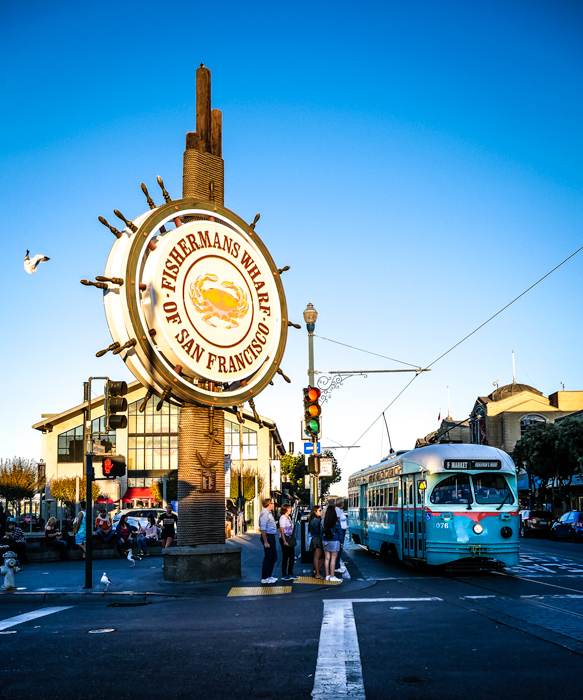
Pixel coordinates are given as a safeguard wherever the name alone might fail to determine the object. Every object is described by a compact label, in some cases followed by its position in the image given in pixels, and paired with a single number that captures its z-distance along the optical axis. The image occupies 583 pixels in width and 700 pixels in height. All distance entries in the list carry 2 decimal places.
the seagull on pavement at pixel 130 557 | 20.53
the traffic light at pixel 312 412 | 18.18
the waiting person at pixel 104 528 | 23.92
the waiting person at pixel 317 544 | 16.38
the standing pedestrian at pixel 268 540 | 15.24
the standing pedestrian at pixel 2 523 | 21.78
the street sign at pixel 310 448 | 19.92
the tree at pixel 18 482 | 59.28
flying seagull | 19.66
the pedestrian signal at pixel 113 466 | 14.03
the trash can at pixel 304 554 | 20.65
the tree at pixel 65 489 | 59.28
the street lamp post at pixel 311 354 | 20.36
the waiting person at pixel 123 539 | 23.72
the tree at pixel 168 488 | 59.09
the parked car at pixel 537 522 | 39.31
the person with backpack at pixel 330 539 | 15.67
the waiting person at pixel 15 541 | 20.20
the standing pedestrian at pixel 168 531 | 22.34
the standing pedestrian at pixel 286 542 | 15.94
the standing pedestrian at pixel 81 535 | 22.58
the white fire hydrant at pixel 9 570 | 14.07
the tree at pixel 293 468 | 81.81
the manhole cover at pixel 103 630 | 9.35
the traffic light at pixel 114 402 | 13.56
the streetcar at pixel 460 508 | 16.41
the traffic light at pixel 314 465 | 19.43
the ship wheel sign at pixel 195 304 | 14.84
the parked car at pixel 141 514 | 34.45
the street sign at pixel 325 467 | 19.88
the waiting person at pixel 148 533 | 25.10
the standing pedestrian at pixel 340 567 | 16.73
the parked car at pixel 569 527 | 34.75
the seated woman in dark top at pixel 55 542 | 22.73
